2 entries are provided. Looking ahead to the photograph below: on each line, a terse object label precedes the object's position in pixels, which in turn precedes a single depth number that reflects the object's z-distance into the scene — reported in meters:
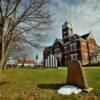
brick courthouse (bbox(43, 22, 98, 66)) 26.97
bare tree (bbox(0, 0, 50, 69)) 8.32
